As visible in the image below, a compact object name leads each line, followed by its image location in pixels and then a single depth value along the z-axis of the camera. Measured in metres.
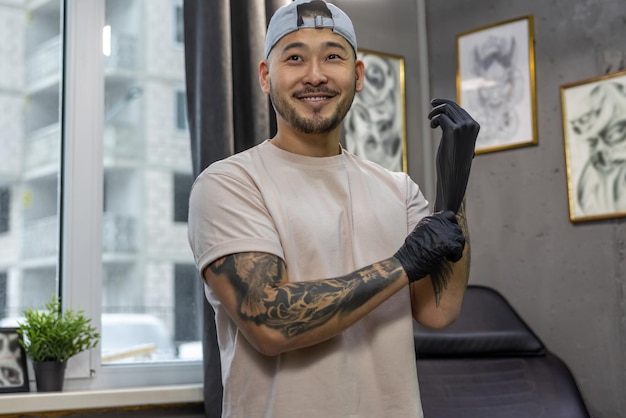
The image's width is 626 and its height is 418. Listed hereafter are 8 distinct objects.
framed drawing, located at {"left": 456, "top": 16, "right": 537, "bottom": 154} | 3.00
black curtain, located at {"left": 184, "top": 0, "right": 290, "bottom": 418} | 2.52
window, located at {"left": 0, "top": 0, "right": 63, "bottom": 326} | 2.53
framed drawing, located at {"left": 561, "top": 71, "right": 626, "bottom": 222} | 2.74
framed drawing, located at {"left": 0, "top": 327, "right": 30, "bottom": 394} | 2.38
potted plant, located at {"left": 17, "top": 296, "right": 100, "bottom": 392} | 2.38
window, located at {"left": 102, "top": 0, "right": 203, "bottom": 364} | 2.71
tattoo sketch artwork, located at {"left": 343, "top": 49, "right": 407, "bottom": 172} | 3.08
